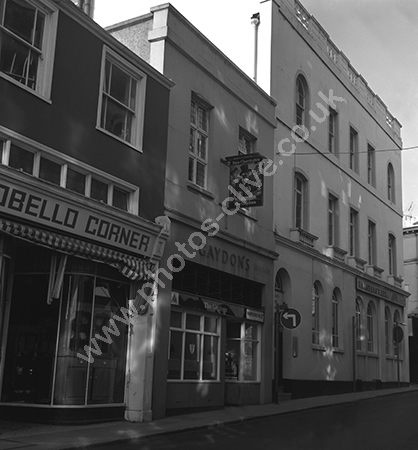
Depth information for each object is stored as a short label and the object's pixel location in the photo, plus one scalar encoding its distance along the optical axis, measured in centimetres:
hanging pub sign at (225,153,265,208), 1805
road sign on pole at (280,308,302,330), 1872
